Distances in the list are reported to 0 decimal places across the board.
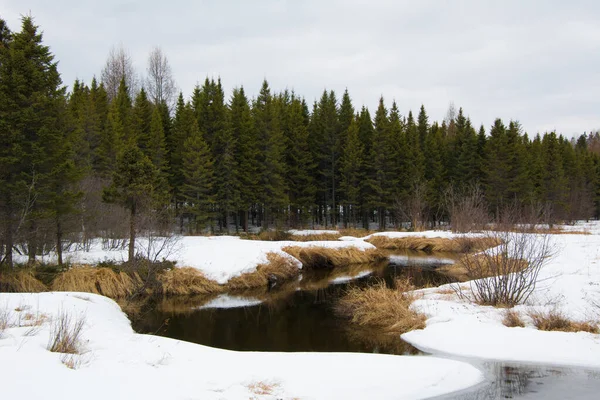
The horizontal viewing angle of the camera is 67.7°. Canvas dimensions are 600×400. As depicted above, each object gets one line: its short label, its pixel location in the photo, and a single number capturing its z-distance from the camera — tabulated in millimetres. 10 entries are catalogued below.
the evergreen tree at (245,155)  38031
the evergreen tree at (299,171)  43906
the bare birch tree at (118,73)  54391
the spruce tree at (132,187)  16656
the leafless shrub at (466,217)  24109
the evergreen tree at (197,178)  34562
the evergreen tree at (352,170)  43500
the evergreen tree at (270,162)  39188
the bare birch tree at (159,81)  54750
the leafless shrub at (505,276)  12031
